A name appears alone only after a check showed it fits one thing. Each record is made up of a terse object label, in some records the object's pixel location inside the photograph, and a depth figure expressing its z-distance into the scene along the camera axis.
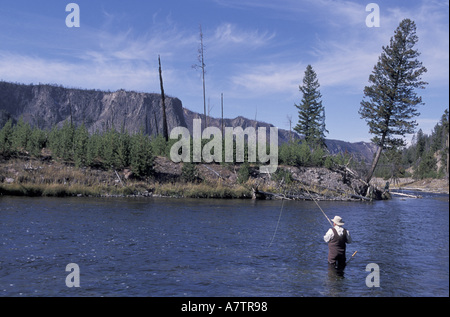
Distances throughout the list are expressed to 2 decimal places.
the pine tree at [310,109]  61.16
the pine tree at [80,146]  33.97
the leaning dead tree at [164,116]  43.28
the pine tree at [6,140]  33.38
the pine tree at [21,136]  34.78
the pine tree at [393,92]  42.81
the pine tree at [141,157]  33.94
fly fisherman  12.27
